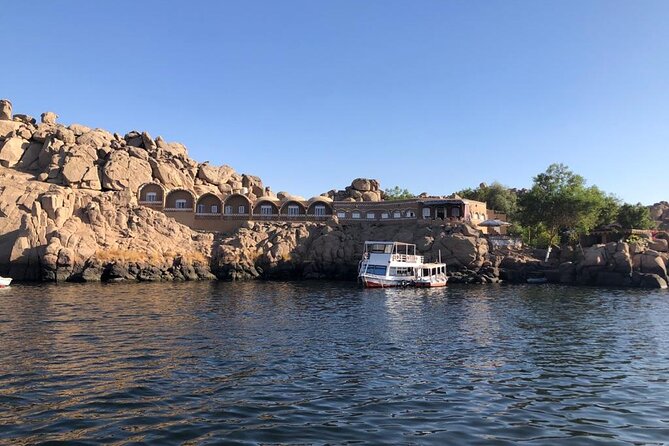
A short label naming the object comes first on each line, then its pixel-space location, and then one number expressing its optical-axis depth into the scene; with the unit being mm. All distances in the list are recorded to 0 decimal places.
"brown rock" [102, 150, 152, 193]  80312
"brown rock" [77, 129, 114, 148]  84812
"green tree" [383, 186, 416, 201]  124888
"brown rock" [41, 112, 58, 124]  93125
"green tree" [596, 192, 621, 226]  94750
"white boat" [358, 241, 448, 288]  62656
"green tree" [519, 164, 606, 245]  82000
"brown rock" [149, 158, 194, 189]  85875
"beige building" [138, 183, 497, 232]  82562
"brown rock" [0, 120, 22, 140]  85512
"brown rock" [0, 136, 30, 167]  81812
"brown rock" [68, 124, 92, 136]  89062
